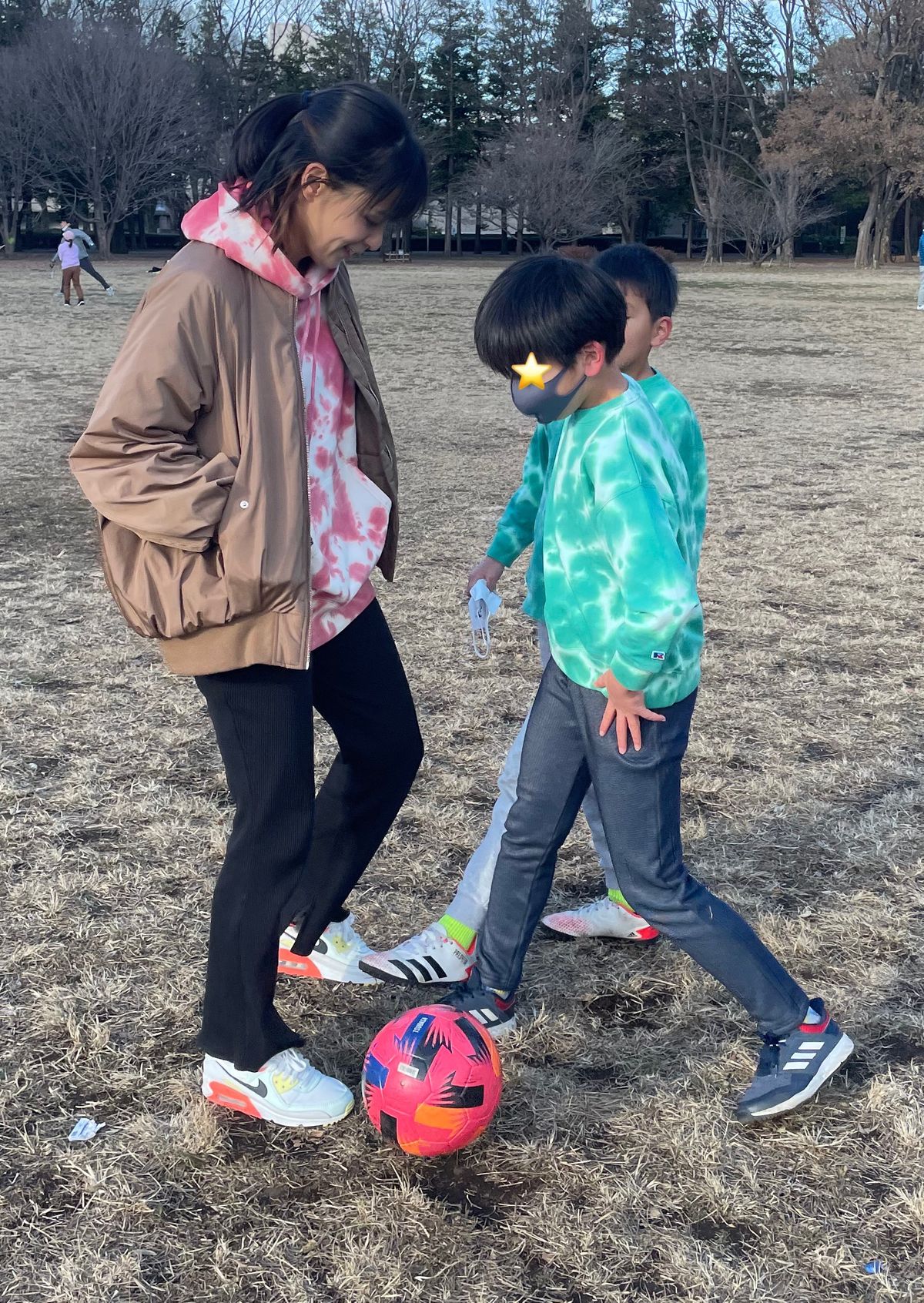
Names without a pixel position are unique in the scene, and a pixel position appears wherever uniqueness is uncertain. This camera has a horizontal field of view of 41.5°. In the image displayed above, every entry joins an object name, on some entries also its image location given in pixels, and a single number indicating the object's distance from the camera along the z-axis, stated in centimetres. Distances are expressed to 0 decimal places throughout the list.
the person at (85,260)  2391
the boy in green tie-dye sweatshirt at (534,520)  265
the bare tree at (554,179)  4678
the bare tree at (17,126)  4191
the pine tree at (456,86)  5419
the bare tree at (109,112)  4134
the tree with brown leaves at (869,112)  3900
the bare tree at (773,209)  4438
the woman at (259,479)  200
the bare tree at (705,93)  5275
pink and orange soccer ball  228
